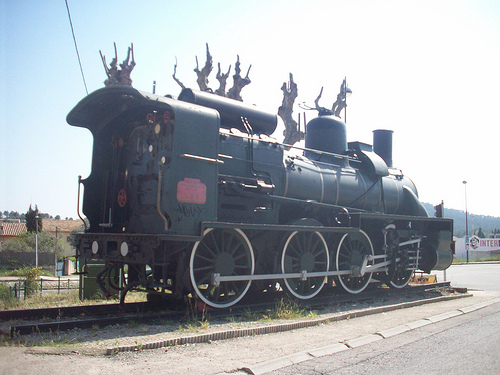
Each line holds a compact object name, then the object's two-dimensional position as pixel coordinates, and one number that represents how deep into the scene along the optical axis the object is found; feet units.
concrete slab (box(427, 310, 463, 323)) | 24.23
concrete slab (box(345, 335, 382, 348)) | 18.24
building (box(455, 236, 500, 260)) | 150.20
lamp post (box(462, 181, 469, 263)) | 111.47
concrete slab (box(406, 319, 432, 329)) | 22.24
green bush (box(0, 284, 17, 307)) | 29.87
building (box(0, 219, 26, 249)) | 162.01
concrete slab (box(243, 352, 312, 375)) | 14.48
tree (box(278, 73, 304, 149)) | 73.44
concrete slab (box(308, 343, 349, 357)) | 16.71
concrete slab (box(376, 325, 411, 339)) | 20.21
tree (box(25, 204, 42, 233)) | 130.61
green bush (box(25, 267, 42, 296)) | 42.26
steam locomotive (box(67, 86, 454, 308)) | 22.47
